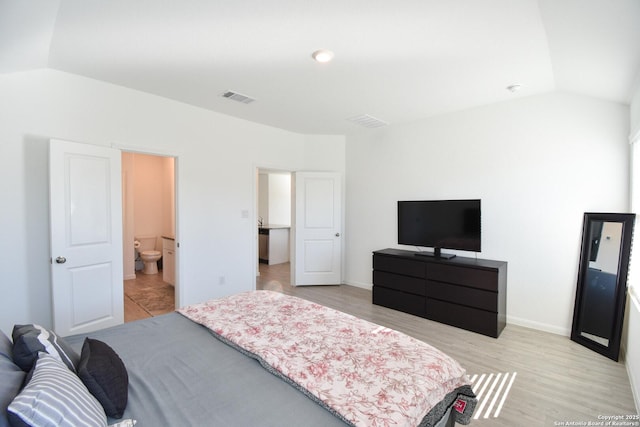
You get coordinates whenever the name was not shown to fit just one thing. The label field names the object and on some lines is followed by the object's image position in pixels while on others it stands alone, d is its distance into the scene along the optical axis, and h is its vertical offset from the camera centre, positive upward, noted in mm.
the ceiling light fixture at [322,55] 2465 +1226
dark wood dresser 3301 -1027
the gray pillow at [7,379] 887 -617
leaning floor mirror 2752 -745
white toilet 5867 -1011
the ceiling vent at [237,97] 3443 +1239
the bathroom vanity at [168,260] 5094 -1001
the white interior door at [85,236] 2781 -346
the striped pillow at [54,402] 837 -610
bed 1200 -830
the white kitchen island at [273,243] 6961 -961
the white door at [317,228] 5242 -439
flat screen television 3658 -268
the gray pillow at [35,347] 1225 -616
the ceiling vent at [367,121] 4285 +1214
